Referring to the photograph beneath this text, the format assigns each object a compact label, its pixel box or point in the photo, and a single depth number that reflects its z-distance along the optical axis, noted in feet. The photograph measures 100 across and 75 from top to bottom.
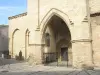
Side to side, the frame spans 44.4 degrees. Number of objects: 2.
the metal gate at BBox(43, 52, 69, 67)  37.03
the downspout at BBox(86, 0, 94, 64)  30.56
